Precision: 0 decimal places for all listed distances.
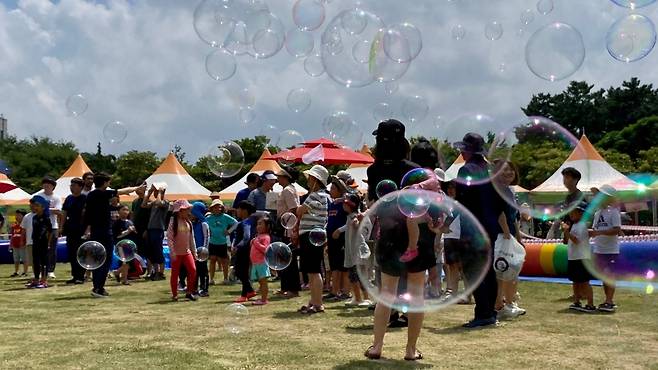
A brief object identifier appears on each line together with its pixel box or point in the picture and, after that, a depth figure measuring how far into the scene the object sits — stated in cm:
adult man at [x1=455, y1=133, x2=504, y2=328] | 637
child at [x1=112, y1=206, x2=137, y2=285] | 1189
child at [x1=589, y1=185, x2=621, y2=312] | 741
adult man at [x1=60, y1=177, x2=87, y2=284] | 1104
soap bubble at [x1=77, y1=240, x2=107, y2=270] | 841
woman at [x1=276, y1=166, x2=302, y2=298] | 877
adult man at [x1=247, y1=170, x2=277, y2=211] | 1030
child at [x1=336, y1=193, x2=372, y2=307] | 748
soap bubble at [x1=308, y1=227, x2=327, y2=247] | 752
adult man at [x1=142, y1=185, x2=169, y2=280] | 1161
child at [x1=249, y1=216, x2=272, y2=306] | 817
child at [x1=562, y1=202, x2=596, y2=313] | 769
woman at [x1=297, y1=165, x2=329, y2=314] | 743
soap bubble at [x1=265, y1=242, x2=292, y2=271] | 734
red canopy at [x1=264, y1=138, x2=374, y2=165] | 1242
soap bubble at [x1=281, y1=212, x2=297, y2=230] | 786
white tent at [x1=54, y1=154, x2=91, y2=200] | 2464
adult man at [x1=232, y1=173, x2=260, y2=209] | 1090
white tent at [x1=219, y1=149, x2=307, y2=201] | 2435
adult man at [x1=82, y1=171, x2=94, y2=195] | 1160
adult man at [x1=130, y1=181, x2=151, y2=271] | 1211
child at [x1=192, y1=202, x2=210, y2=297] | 1025
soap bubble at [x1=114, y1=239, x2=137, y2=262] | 905
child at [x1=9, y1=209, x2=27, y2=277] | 1329
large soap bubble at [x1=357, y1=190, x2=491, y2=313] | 470
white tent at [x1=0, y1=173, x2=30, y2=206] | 2673
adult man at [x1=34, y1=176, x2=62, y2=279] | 1170
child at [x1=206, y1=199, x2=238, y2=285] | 1063
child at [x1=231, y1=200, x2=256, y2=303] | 841
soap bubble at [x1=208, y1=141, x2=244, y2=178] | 1023
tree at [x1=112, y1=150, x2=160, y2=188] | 5866
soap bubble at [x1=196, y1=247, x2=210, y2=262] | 898
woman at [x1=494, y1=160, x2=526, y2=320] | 638
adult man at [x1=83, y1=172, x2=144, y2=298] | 927
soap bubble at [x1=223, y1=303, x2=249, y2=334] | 613
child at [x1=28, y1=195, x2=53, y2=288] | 1085
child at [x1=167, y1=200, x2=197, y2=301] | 892
